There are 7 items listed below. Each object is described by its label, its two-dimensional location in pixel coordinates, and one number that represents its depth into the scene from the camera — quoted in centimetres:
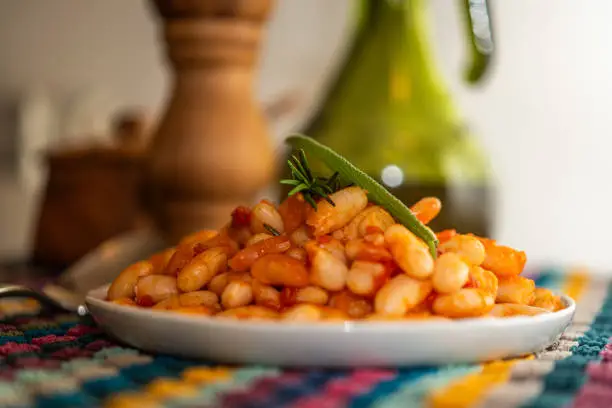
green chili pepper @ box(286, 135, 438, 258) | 44
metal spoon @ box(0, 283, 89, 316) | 54
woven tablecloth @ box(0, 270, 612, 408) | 32
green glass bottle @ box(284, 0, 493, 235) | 79
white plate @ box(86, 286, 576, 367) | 36
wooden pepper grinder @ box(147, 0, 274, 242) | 89
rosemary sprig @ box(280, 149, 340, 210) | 46
